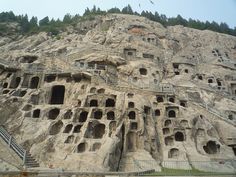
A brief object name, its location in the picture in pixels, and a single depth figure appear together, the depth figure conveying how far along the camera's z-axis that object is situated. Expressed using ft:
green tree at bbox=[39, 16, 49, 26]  186.96
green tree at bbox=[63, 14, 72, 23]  178.05
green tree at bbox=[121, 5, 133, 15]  184.04
